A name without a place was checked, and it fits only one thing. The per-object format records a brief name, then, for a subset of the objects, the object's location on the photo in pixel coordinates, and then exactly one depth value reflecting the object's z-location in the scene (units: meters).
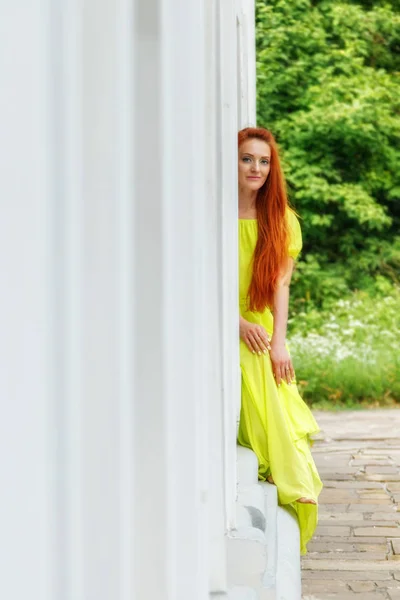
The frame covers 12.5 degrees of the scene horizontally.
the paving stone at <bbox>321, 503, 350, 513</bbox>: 9.16
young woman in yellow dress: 7.00
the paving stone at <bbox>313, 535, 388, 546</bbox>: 8.12
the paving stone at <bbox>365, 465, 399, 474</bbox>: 10.81
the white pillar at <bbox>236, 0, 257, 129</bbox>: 9.00
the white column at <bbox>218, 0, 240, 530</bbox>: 4.90
